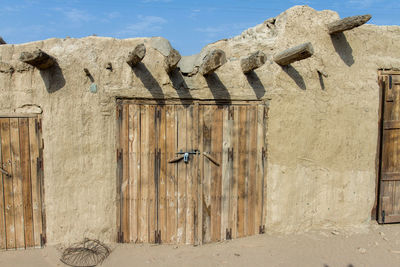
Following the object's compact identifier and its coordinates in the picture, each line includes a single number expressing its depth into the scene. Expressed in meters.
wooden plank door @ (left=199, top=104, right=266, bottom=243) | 3.94
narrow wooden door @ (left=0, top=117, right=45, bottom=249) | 3.69
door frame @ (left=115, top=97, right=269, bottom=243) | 3.81
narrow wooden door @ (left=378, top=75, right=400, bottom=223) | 4.20
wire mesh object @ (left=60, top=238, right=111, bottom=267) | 3.51
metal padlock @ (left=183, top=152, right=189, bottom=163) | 3.88
